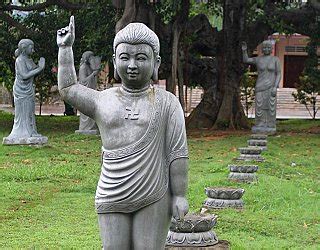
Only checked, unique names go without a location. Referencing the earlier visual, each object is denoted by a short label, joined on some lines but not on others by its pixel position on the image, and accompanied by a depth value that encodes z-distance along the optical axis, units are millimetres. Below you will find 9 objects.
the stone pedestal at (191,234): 6324
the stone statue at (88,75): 17969
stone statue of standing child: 4680
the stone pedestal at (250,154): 12820
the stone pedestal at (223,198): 8673
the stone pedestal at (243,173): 10699
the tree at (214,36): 18438
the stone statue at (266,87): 18641
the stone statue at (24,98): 14992
